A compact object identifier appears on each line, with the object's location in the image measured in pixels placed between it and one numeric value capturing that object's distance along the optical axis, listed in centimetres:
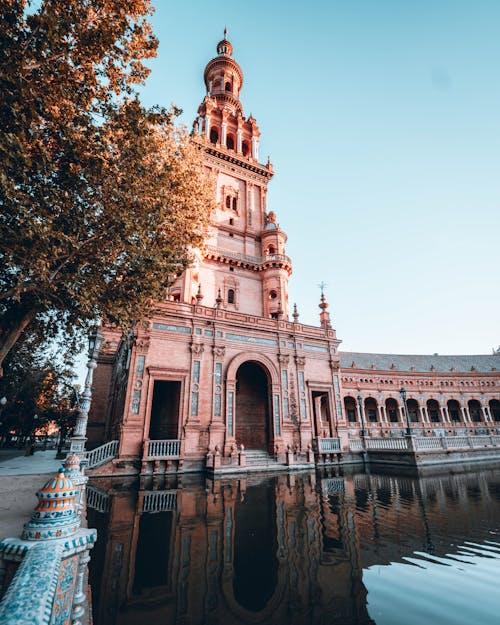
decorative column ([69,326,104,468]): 920
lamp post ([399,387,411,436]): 1830
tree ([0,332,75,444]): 2052
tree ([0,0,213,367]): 638
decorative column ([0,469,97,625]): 173
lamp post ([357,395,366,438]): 2610
